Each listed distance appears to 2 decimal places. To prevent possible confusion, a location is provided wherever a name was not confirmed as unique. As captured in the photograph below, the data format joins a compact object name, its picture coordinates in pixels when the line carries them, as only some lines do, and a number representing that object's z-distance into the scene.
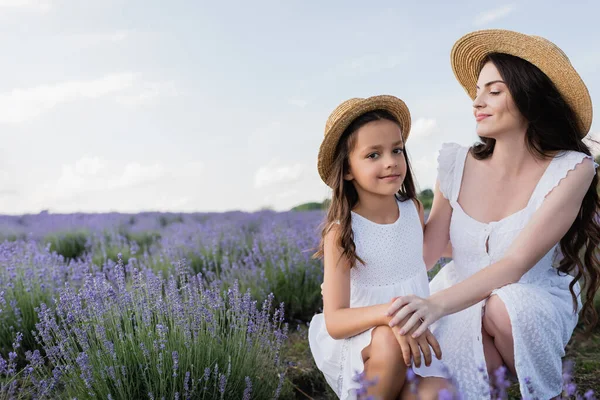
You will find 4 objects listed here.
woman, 2.55
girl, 2.28
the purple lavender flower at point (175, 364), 2.29
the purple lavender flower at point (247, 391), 2.40
